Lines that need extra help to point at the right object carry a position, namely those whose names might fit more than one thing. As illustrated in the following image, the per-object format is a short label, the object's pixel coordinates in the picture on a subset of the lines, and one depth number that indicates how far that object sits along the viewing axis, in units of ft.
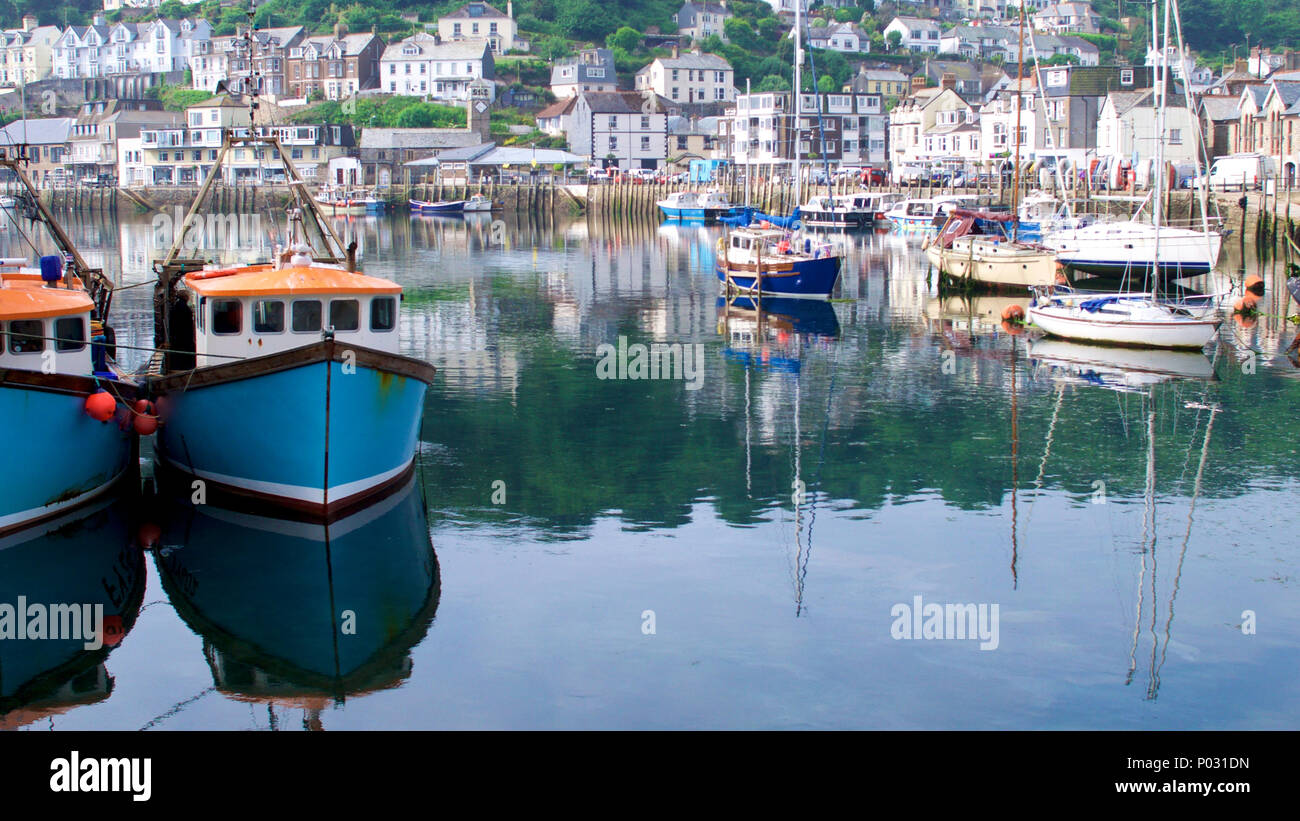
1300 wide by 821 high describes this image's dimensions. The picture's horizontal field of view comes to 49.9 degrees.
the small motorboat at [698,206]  328.29
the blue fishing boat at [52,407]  57.47
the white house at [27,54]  605.31
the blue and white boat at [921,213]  274.57
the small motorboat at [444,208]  378.32
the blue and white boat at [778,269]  145.38
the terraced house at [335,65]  518.78
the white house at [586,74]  502.79
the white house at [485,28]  552.41
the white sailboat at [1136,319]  108.47
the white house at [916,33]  646.33
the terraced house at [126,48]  582.35
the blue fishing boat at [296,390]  59.93
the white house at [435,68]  506.48
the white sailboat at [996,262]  152.56
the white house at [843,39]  600.39
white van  233.76
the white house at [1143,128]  285.17
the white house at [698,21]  596.29
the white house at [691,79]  503.20
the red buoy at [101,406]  59.36
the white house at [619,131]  447.42
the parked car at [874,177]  355.36
